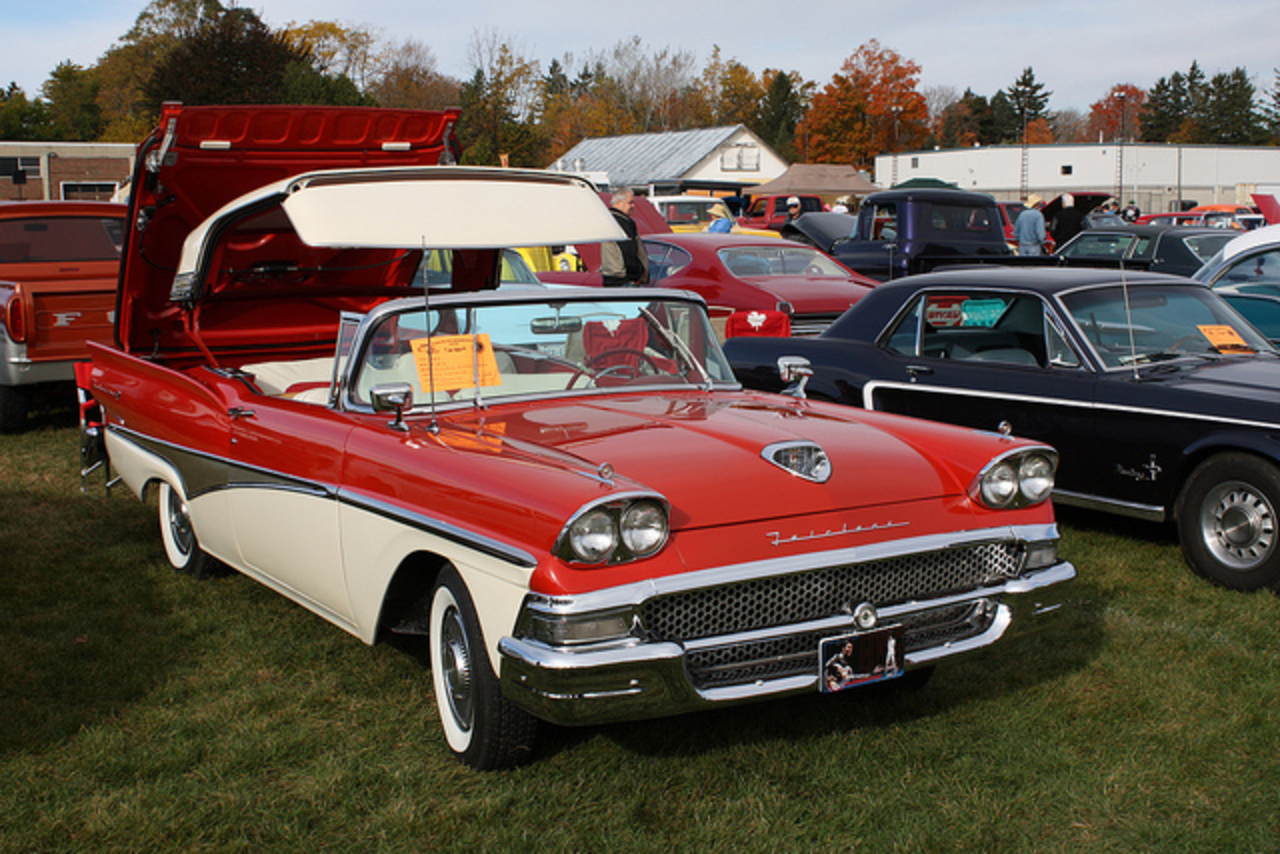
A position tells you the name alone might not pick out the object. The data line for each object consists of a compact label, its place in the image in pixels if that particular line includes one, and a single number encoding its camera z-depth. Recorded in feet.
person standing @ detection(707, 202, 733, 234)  63.67
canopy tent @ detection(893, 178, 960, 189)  114.93
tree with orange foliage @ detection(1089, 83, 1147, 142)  372.79
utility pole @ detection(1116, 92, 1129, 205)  190.00
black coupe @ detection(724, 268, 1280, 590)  17.53
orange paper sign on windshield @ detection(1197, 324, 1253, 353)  20.15
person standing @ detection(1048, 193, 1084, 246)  59.82
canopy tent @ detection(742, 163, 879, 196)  115.85
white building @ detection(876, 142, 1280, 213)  201.98
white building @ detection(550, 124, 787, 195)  193.16
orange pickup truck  29.86
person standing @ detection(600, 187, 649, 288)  28.91
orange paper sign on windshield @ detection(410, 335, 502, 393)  13.99
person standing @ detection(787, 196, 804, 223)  78.95
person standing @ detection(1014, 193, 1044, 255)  56.44
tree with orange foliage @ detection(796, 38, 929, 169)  243.81
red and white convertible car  10.46
